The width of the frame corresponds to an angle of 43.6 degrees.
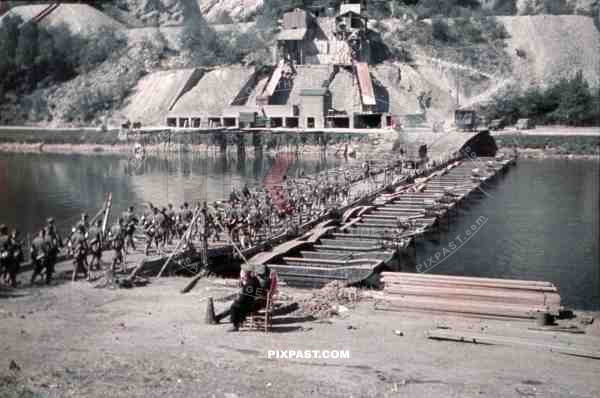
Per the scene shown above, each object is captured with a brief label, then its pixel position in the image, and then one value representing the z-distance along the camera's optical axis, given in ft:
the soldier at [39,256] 62.18
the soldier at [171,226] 82.65
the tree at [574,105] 276.21
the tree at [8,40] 361.30
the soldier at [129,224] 75.41
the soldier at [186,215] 87.81
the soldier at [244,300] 48.98
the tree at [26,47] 362.78
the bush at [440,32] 356.79
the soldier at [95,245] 68.13
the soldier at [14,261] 61.46
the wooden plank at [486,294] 57.00
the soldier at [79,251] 64.08
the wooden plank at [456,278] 60.95
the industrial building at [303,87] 274.16
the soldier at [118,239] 67.67
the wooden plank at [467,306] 54.19
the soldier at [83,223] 66.39
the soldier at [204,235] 76.02
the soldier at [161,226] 80.12
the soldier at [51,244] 62.90
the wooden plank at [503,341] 44.75
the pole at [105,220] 74.18
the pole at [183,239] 70.12
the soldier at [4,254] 60.95
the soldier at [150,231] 78.48
